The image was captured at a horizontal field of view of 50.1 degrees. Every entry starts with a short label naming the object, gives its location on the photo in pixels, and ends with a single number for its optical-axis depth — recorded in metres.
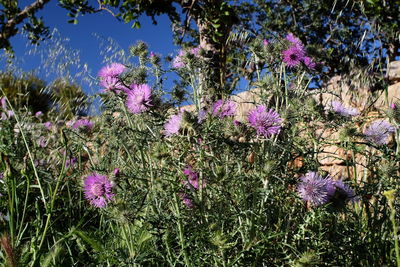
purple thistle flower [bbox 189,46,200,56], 1.56
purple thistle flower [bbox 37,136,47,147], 2.43
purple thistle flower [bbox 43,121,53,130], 2.67
